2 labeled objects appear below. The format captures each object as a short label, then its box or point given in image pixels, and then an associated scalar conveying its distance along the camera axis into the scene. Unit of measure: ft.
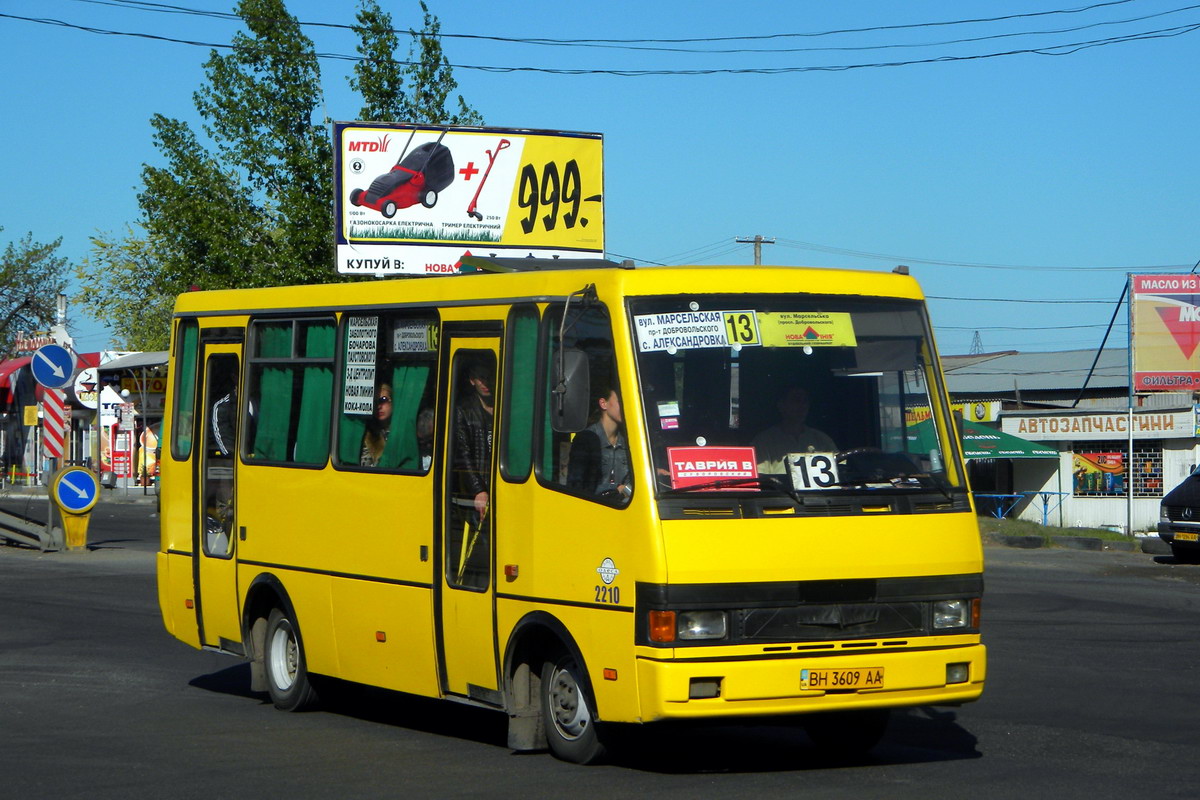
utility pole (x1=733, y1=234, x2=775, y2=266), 192.95
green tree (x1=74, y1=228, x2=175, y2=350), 271.08
